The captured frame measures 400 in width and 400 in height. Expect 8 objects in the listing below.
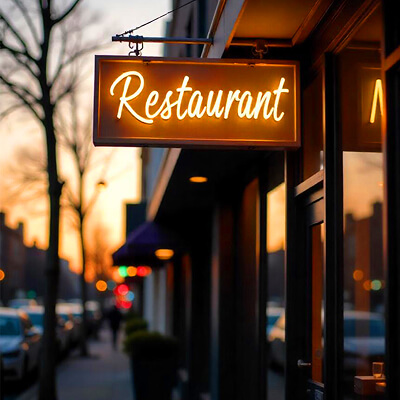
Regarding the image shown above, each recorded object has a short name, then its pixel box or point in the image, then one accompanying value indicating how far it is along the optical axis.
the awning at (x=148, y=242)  15.17
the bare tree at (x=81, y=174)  23.80
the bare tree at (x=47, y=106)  12.22
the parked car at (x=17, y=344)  17.38
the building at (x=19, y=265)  82.56
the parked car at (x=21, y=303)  43.81
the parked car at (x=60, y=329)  25.88
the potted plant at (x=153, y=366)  12.83
